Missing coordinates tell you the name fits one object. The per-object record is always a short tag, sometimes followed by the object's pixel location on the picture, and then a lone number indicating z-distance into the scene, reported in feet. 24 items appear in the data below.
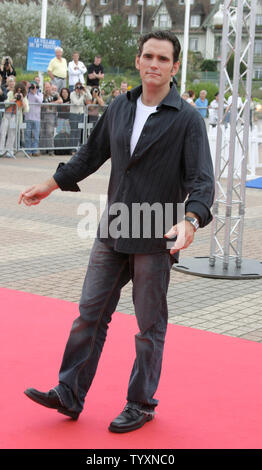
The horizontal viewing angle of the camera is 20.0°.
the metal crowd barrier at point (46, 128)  59.31
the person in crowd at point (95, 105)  67.10
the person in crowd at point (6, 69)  63.00
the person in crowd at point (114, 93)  70.90
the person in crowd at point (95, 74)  70.44
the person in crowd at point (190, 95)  77.99
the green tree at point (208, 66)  247.29
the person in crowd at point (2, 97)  57.88
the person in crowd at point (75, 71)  68.03
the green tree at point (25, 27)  181.47
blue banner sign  70.44
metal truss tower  23.89
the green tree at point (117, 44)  243.38
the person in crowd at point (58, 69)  67.10
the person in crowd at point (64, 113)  63.16
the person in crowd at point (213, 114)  69.92
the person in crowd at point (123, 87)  71.96
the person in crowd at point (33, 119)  60.16
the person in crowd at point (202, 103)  78.66
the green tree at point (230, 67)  225.48
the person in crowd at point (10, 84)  59.47
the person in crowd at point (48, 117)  61.41
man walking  11.34
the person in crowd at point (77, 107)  65.00
